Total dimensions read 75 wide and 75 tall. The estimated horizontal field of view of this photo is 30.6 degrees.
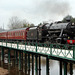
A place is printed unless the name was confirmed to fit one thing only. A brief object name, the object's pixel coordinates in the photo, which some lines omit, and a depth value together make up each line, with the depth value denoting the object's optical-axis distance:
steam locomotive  15.02
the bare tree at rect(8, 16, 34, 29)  67.88
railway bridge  8.69
